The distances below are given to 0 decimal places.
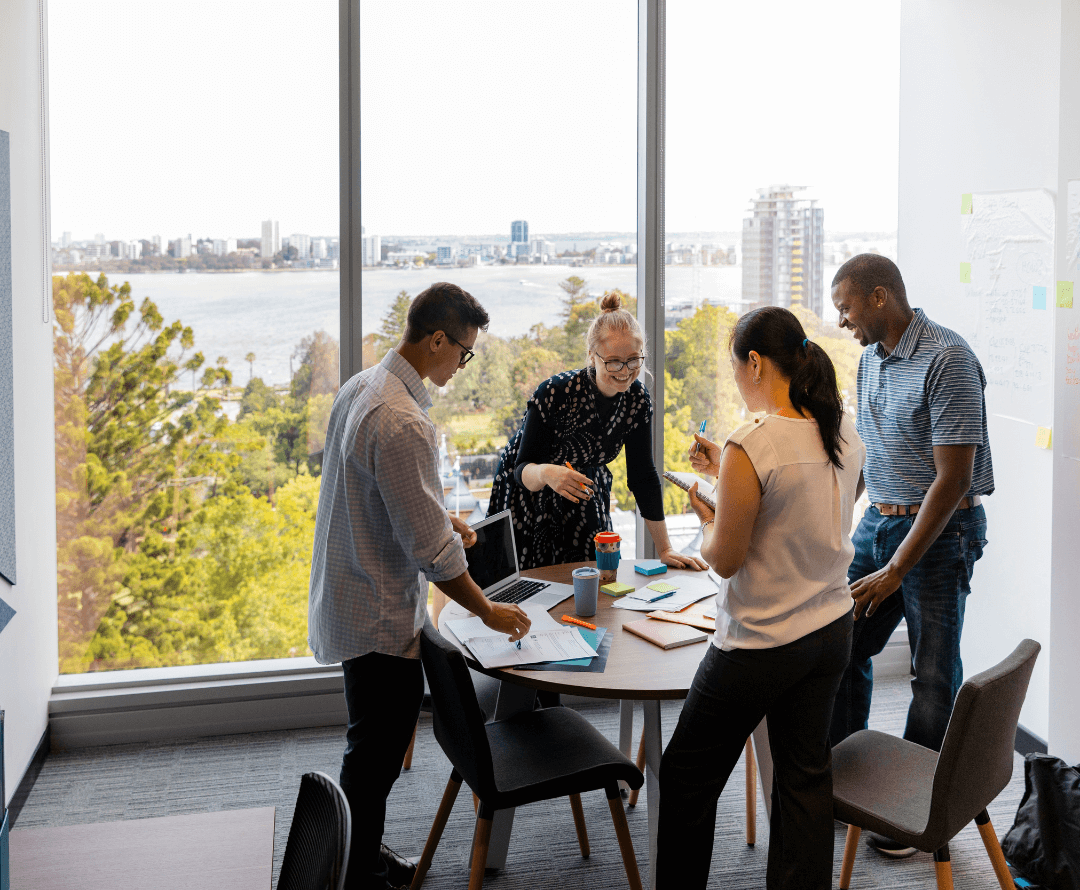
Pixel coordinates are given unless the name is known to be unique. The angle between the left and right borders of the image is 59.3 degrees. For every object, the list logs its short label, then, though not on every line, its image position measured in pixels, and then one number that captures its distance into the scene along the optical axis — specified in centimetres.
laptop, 274
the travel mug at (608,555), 294
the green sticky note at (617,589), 289
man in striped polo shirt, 272
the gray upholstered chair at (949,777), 203
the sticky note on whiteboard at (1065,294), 312
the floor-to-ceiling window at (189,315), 360
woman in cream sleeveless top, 197
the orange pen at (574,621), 257
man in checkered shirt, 215
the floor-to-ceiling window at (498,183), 378
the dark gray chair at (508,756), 217
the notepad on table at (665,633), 249
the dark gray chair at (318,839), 123
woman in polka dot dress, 296
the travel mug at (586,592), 267
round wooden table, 221
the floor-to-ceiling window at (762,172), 400
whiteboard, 348
